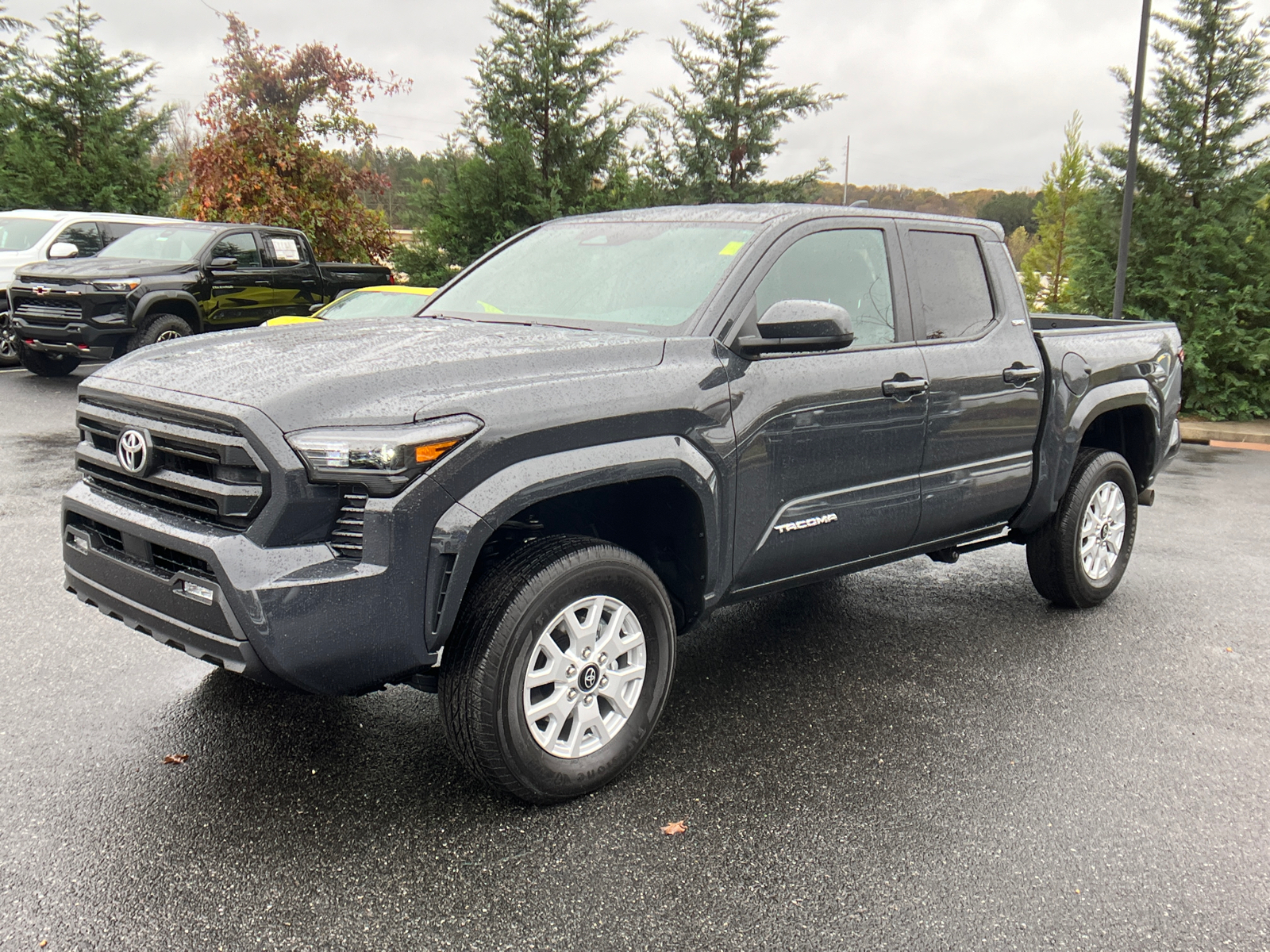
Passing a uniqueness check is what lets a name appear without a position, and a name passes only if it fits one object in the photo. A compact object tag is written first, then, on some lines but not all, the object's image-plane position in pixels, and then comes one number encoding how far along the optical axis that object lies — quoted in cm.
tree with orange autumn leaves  1822
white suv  1288
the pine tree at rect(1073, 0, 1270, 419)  1301
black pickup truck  1126
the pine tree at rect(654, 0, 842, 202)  1720
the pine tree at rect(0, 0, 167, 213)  2059
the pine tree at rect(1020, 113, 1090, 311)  2044
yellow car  973
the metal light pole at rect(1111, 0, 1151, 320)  1278
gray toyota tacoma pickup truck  273
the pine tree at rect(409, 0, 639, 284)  1591
